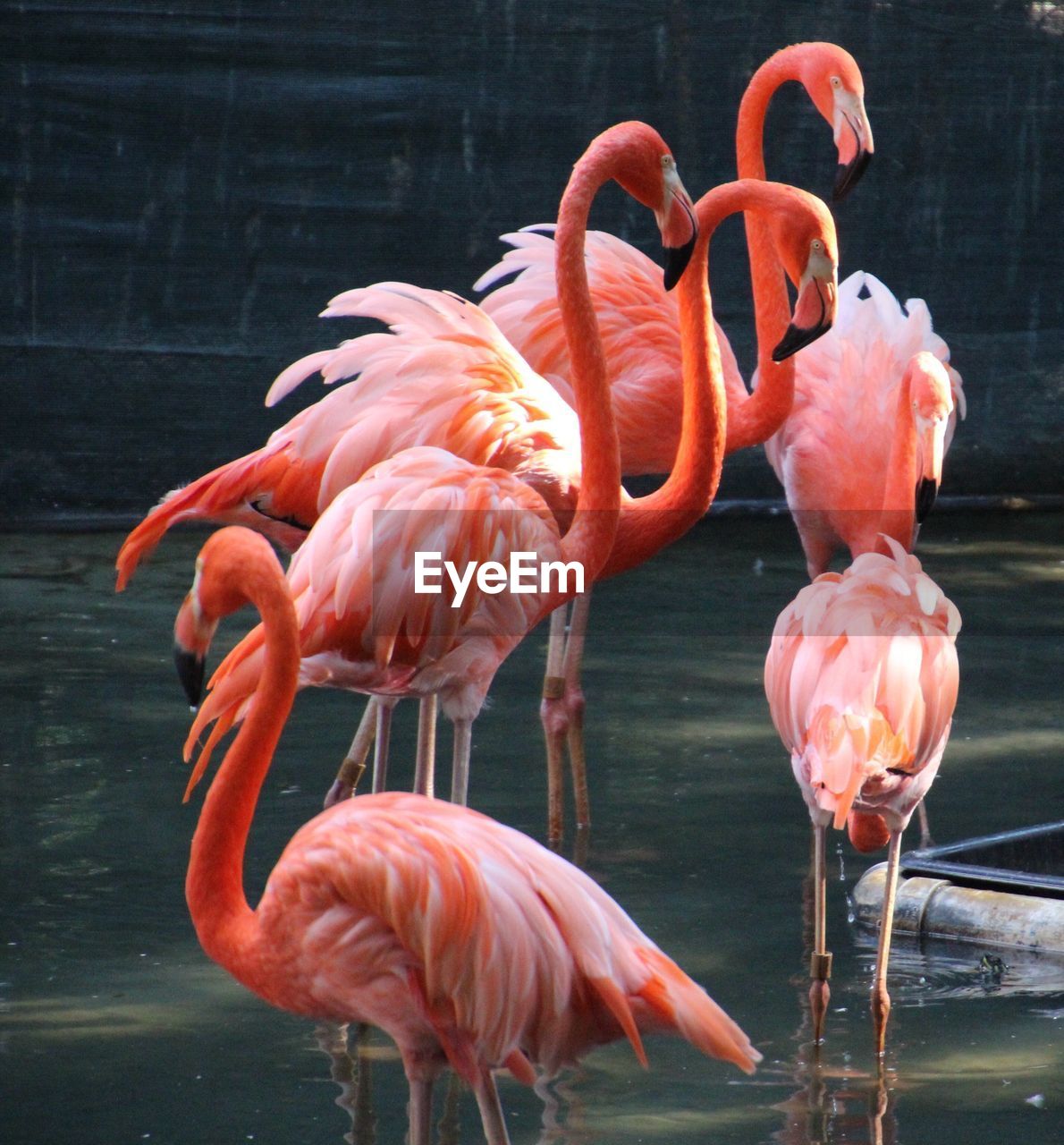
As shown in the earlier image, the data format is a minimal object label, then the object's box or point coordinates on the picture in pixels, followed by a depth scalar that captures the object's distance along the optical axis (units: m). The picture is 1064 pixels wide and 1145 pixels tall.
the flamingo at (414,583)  6.48
